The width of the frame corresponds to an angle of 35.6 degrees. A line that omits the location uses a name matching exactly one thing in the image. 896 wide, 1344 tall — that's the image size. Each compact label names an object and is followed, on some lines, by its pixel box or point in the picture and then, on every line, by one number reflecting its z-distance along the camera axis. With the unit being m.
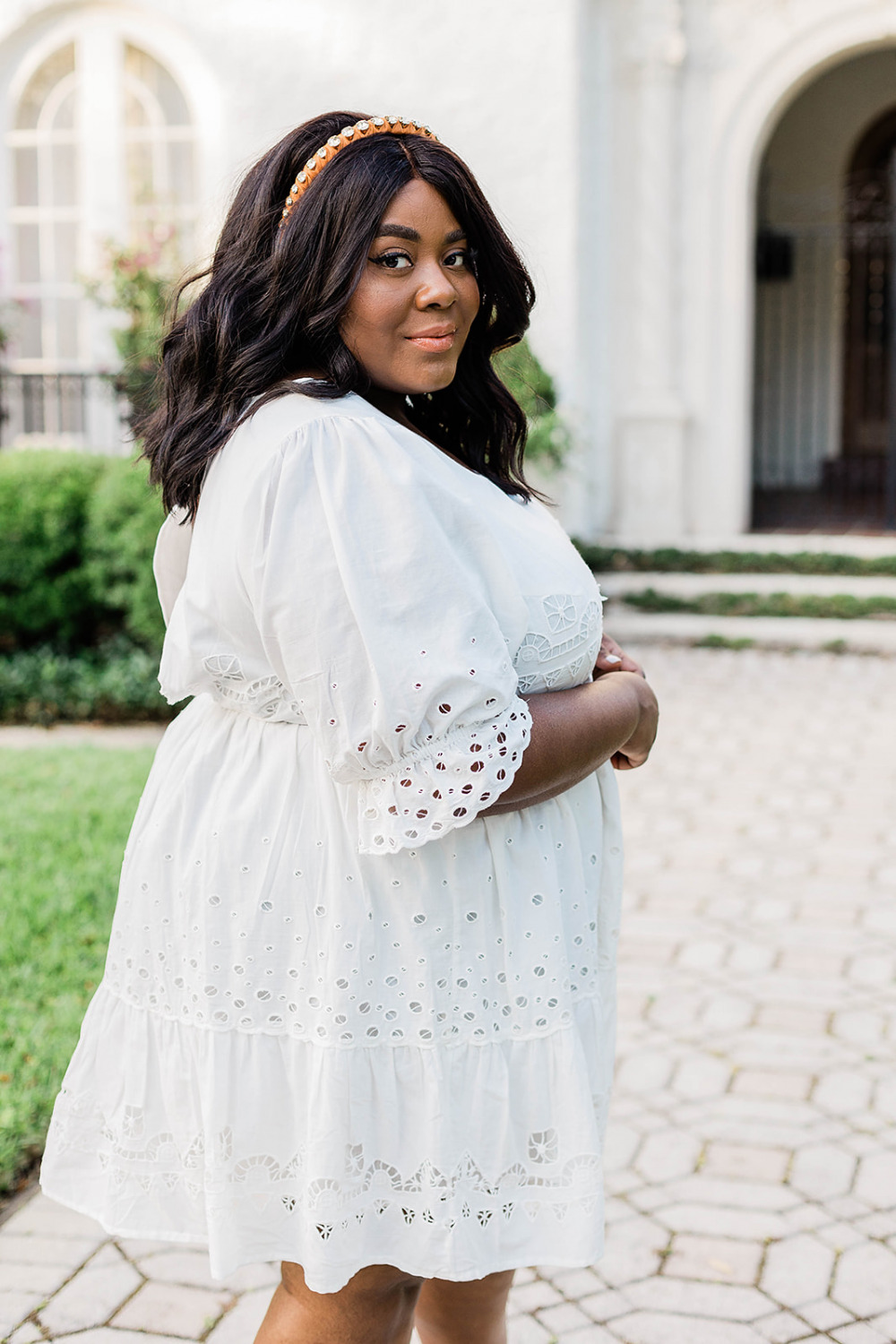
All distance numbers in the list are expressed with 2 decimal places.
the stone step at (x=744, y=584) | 9.64
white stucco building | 10.10
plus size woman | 1.47
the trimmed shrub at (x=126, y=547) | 7.41
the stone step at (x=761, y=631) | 8.90
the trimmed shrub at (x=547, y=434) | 9.35
